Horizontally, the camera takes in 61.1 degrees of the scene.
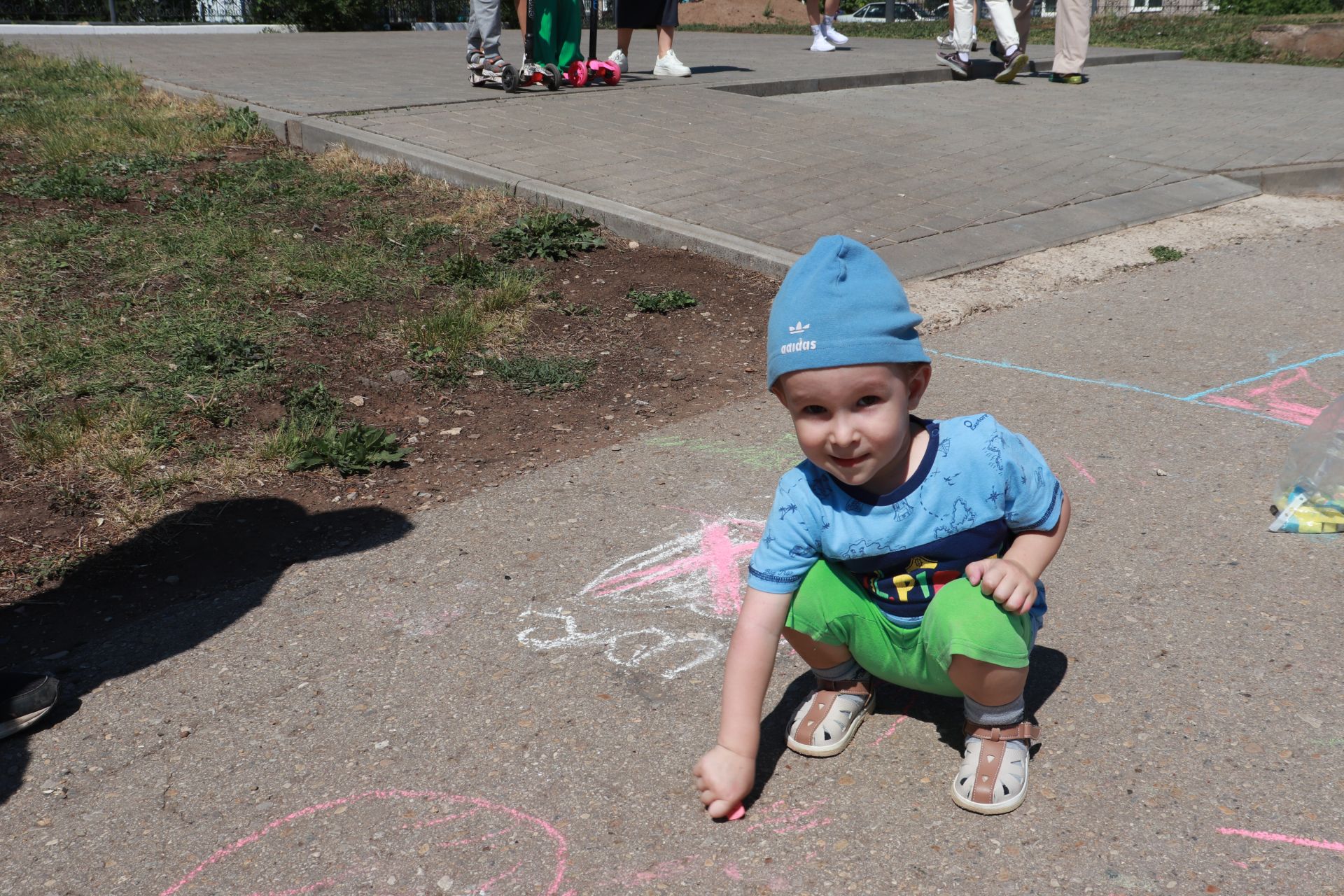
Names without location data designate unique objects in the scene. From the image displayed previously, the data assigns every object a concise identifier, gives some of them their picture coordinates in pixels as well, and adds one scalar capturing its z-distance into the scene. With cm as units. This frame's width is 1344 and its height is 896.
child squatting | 202
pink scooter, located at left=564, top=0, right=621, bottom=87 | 970
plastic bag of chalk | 319
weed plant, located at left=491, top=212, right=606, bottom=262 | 563
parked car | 2816
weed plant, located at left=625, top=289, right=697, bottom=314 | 511
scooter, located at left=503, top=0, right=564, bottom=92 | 918
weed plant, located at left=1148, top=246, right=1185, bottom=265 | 591
